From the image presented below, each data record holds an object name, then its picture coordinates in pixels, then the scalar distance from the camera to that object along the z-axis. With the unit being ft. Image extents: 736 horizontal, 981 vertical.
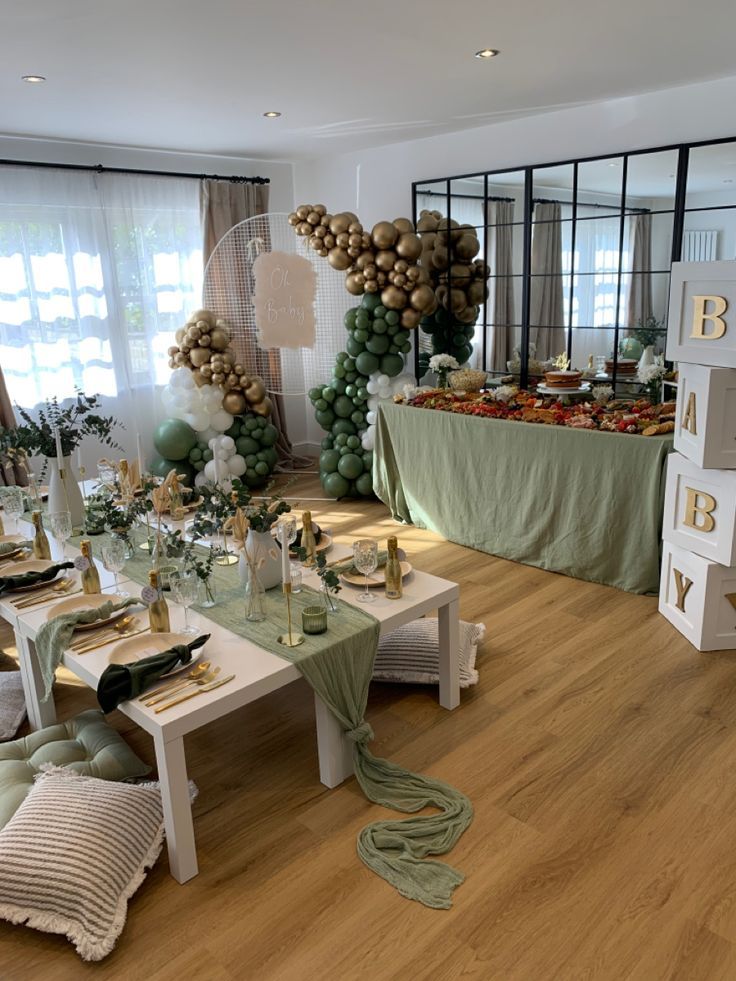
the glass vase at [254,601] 7.92
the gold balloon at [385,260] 16.12
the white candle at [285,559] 7.38
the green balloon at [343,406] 17.78
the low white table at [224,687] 6.42
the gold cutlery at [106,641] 7.39
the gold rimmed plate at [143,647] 7.20
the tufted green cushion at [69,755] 7.52
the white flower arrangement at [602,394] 14.49
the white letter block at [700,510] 9.82
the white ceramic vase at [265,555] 8.17
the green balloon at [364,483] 17.79
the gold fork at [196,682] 6.59
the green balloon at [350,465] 17.74
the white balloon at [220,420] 18.13
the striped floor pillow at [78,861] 6.13
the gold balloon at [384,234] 16.05
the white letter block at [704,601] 10.15
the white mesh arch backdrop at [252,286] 17.84
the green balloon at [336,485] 18.01
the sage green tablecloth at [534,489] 12.14
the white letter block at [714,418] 9.70
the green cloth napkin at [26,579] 8.60
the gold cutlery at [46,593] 8.41
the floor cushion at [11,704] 8.94
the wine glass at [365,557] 8.55
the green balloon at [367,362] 16.98
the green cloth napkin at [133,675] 6.57
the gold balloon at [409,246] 16.06
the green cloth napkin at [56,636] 7.47
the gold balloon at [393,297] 16.11
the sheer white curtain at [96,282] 16.65
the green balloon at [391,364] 17.07
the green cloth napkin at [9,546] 9.69
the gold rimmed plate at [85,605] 7.93
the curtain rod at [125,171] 16.24
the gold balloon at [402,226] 16.25
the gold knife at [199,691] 6.51
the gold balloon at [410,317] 16.33
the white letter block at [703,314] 9.59
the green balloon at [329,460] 18.11
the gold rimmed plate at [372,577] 8.62
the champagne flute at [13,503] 11.03
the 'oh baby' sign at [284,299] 17.19
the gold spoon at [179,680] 6.70
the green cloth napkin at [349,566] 8.97
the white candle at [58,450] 10.29
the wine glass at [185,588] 7.69
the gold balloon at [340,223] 16.24
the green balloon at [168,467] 18.37
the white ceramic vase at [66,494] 10.46
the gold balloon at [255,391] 18.34
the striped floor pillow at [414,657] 9.65
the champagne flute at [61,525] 9.84
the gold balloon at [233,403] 18.17
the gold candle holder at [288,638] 7.39
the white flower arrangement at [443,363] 16.66
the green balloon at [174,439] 18.02
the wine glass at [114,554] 8.63
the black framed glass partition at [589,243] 13.25
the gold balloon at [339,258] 16.43
